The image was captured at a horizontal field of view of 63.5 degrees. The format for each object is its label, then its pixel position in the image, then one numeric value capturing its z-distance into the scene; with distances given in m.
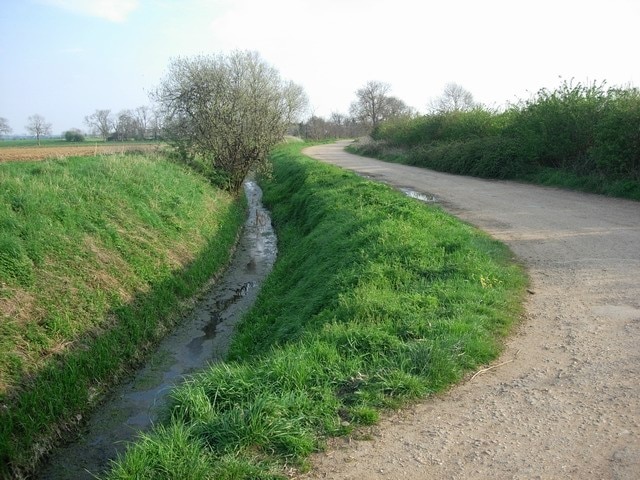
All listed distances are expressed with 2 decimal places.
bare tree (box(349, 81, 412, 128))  81.62
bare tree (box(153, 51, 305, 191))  22.62
